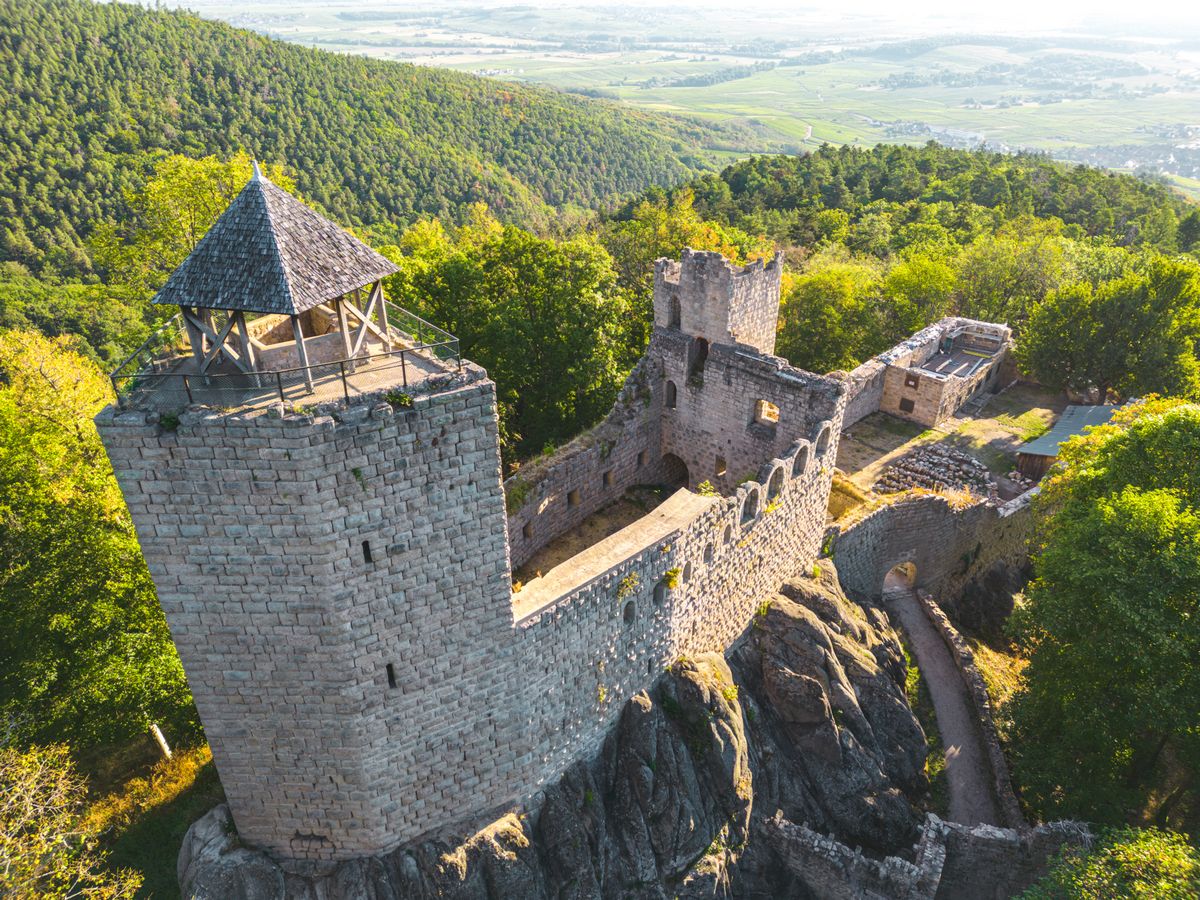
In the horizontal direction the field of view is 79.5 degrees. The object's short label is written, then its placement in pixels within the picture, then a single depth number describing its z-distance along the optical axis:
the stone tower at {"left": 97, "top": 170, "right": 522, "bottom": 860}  11.93
